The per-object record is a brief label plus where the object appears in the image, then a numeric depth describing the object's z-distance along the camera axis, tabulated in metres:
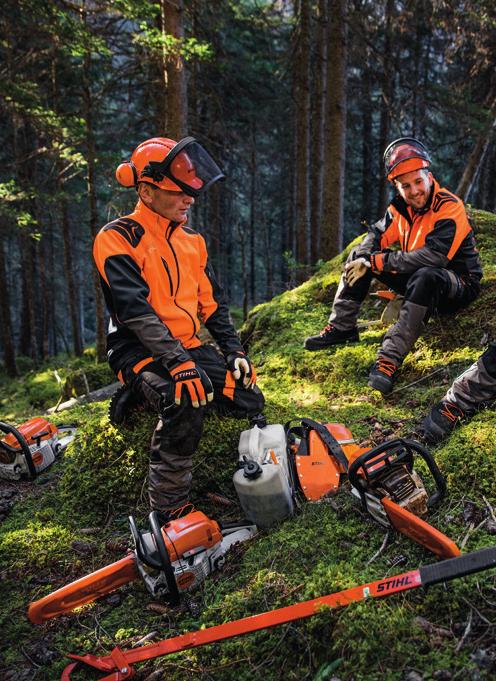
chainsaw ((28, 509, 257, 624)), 2.47
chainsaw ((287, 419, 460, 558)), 2.31
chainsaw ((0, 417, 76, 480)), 4.03
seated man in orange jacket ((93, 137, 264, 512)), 3.07
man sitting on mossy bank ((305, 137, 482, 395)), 4.26
